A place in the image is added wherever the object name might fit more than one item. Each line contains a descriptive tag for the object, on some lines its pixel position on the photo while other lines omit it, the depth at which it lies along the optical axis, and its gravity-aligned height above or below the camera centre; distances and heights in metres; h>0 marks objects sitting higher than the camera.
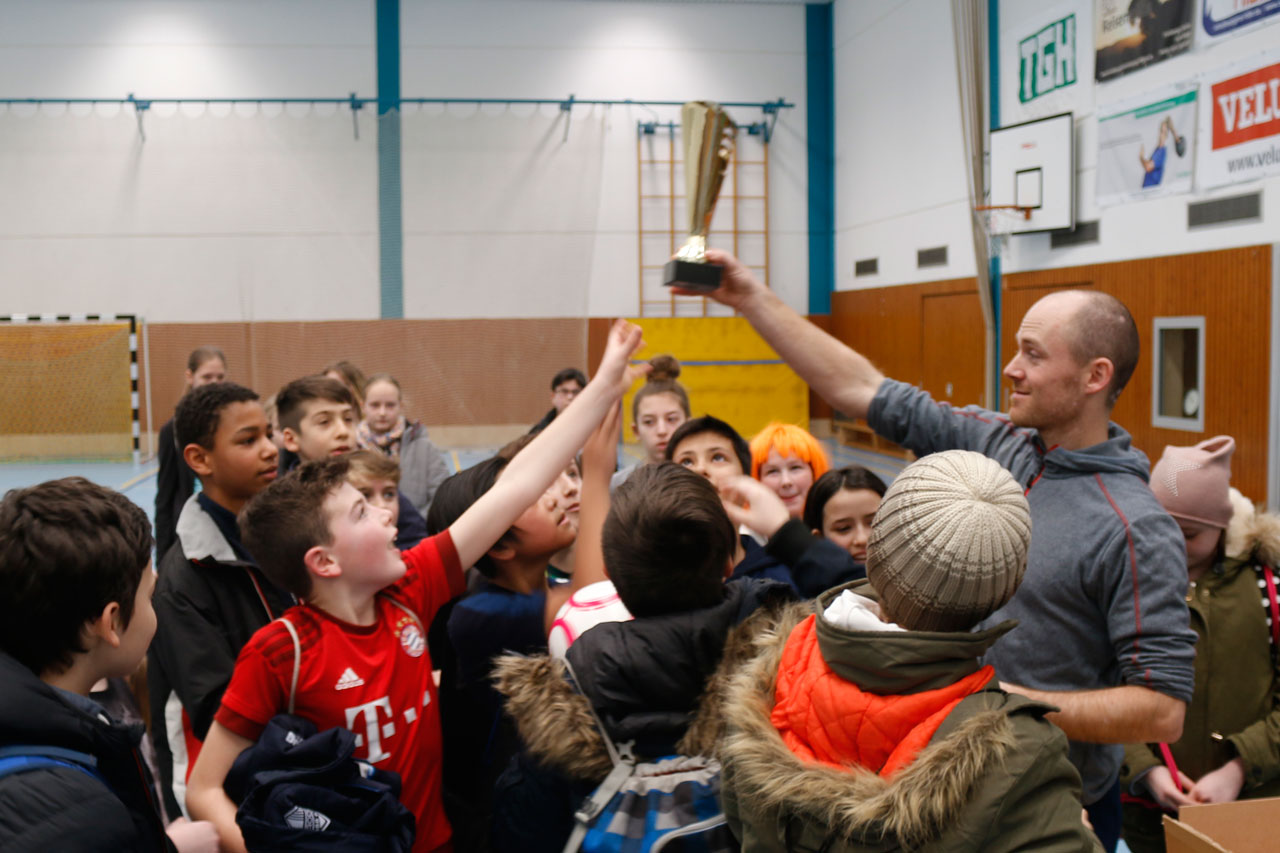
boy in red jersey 1.70 -0.52
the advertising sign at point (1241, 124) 6.50 +1.68
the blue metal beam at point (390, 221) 9.09 +1.49
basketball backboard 8.93 +1.84
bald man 1.64 -0.38
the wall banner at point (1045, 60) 8.72 +2.96
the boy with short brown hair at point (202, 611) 2.04 -0.55
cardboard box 1.57 -0.80
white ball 1.72 -0.47
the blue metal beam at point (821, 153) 14.30 +3.20
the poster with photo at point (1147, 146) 7.42 +1.78
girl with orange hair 3.19 -0.35
